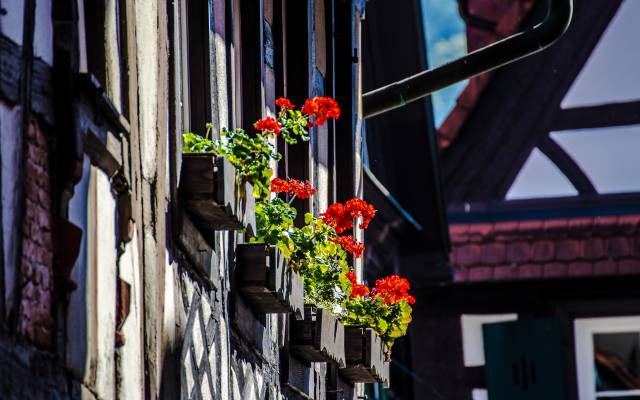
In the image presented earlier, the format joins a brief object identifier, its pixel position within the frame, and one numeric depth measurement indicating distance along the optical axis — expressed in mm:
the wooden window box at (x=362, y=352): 12178
